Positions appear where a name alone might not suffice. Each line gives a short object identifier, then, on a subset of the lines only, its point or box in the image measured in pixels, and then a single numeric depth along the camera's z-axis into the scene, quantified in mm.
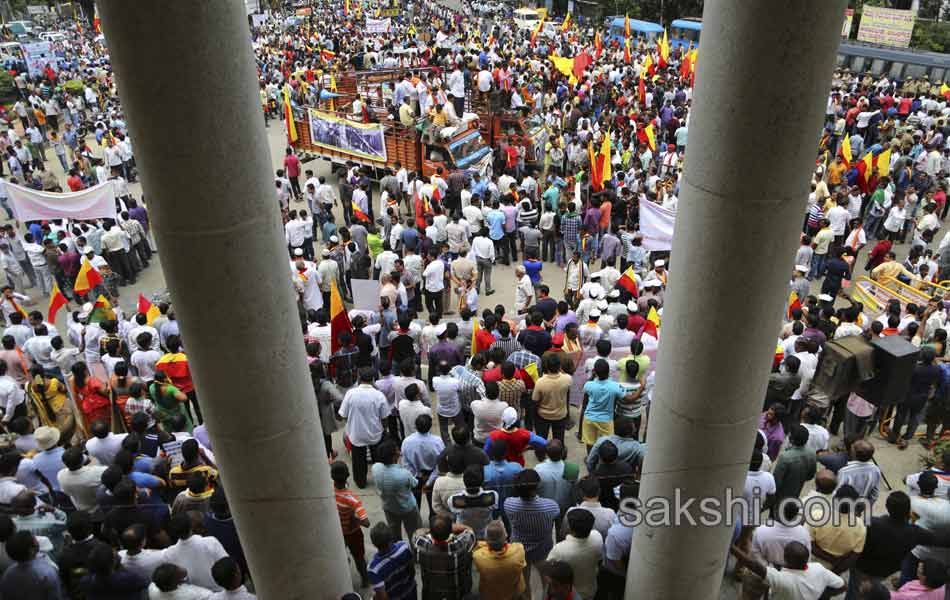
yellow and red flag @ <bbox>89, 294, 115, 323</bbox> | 9508
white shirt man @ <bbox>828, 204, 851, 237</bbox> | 12648
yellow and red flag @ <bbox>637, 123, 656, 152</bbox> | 16109
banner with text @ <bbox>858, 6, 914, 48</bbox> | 32406
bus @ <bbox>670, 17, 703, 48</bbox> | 37191
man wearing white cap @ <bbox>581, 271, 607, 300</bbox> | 9602
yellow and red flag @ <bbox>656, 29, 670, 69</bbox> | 24641
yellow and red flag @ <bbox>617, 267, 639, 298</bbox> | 9922
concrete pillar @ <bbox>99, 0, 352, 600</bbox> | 3367
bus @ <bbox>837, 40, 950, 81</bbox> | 28188
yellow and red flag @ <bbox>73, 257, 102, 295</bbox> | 10961
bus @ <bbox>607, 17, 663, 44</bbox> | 38775
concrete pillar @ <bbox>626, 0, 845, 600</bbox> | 3301
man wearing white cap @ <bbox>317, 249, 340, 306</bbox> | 11188
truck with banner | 16594
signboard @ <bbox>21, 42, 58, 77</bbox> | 29438
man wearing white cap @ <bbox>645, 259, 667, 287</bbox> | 10336
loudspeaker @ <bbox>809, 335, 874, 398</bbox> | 7535
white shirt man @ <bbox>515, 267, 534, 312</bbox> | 10383
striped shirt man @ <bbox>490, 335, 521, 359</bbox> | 8375
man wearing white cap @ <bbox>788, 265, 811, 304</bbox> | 10422
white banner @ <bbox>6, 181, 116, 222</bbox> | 12281
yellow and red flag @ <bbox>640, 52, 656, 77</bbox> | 23928
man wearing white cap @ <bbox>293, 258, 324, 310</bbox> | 10828
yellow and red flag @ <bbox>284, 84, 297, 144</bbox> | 18250
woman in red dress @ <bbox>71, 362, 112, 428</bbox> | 7797
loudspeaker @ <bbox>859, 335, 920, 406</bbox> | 7488
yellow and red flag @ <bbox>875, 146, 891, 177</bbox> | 14586
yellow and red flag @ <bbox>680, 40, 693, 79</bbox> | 23469
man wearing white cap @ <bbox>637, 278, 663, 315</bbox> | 9441
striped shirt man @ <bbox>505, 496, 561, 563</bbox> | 5602
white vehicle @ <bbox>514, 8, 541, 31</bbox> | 41972
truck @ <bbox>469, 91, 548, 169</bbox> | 18688
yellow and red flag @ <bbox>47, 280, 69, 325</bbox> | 10086
